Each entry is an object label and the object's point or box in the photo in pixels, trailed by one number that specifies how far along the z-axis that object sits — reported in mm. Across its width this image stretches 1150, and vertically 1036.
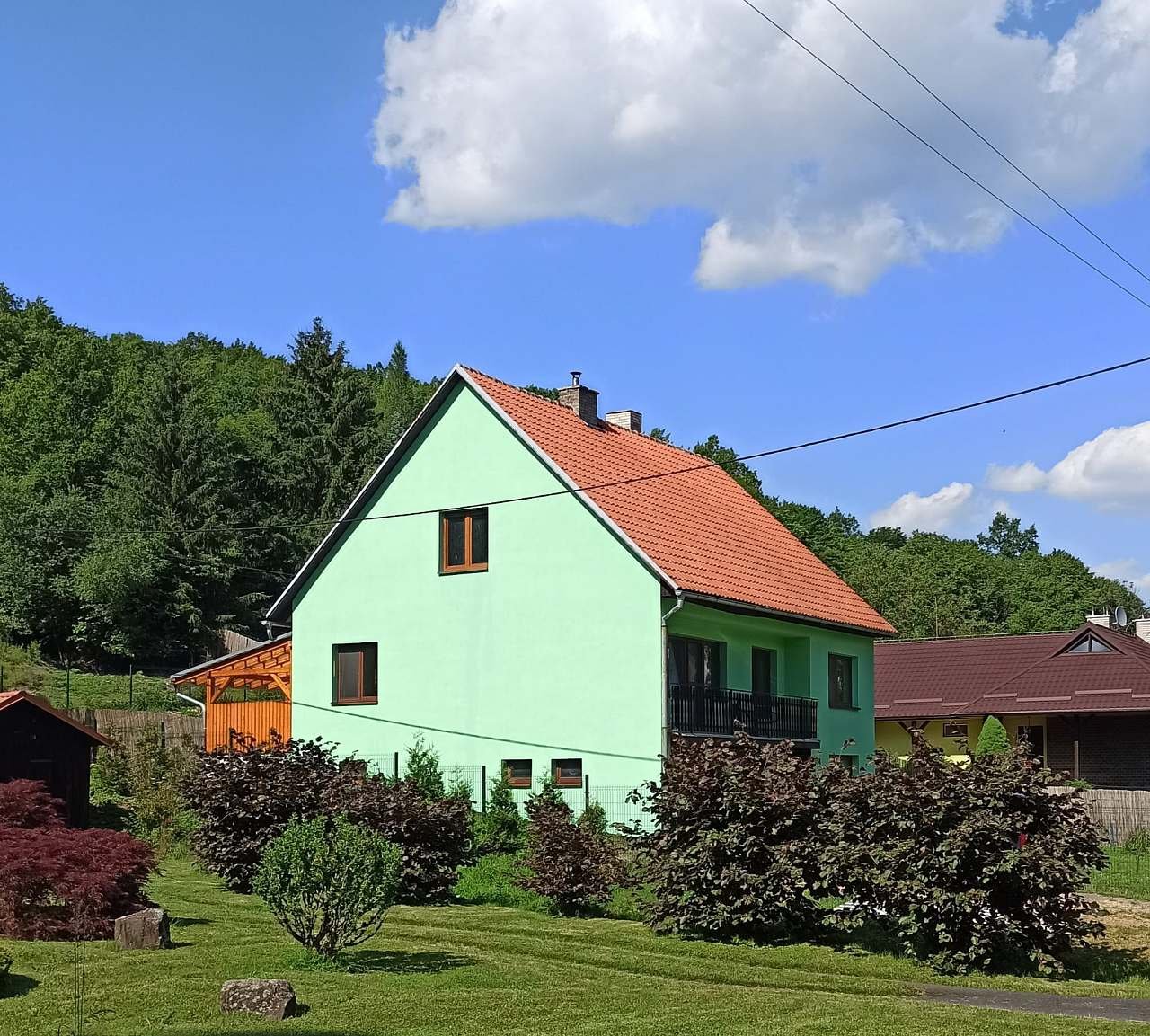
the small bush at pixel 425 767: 27688
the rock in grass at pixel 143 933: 15438
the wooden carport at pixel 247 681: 35750
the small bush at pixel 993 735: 36906
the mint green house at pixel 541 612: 29172
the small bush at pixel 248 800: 22875
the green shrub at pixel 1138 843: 29511
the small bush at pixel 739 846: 18453
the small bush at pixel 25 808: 18047
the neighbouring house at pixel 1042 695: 42656
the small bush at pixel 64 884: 16188
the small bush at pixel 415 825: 21672
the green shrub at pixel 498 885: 22047
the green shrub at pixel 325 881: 14461
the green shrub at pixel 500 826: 26662
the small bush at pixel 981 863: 16375
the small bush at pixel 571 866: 20906
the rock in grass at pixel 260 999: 11867
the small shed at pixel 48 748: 25484
